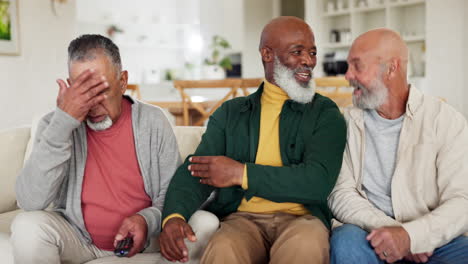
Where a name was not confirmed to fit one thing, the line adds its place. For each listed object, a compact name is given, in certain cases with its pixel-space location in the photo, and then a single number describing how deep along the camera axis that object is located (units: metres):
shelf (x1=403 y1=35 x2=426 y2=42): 5.91
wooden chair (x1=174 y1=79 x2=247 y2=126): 4.02
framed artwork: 4.48
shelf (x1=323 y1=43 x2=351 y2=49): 6.79
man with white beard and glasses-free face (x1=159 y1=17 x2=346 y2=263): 1.48
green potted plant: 5.67
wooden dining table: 4.25
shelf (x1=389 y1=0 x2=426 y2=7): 5.87
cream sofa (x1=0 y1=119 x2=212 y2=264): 2.07
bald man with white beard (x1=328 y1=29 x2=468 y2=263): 1.45
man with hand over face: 1.45
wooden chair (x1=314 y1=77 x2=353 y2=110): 3.59
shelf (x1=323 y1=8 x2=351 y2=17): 6.71
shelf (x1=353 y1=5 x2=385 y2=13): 6.26
